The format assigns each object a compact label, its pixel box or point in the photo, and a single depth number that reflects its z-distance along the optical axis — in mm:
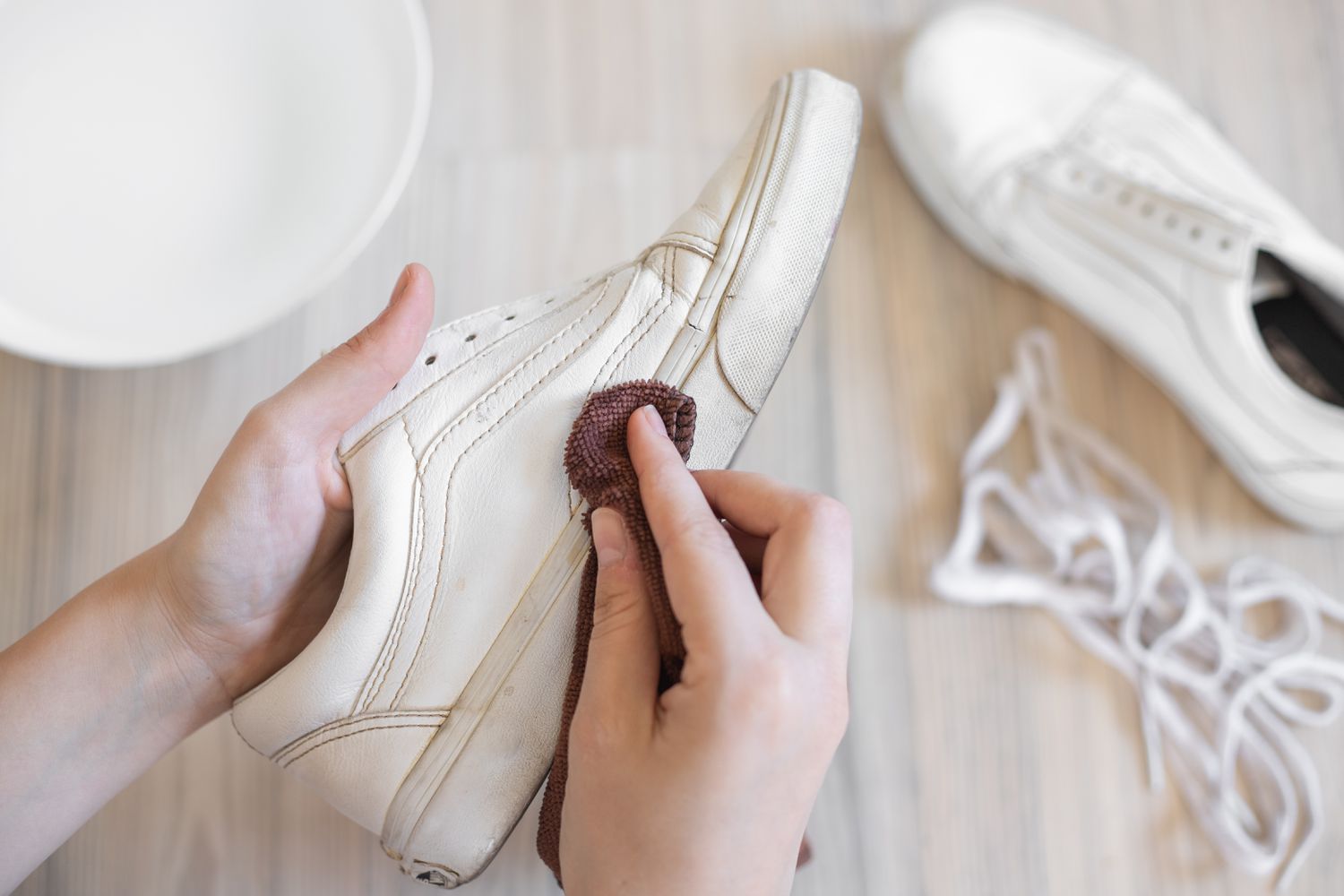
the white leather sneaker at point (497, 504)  539
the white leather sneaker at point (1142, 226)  792
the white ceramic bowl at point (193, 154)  729
